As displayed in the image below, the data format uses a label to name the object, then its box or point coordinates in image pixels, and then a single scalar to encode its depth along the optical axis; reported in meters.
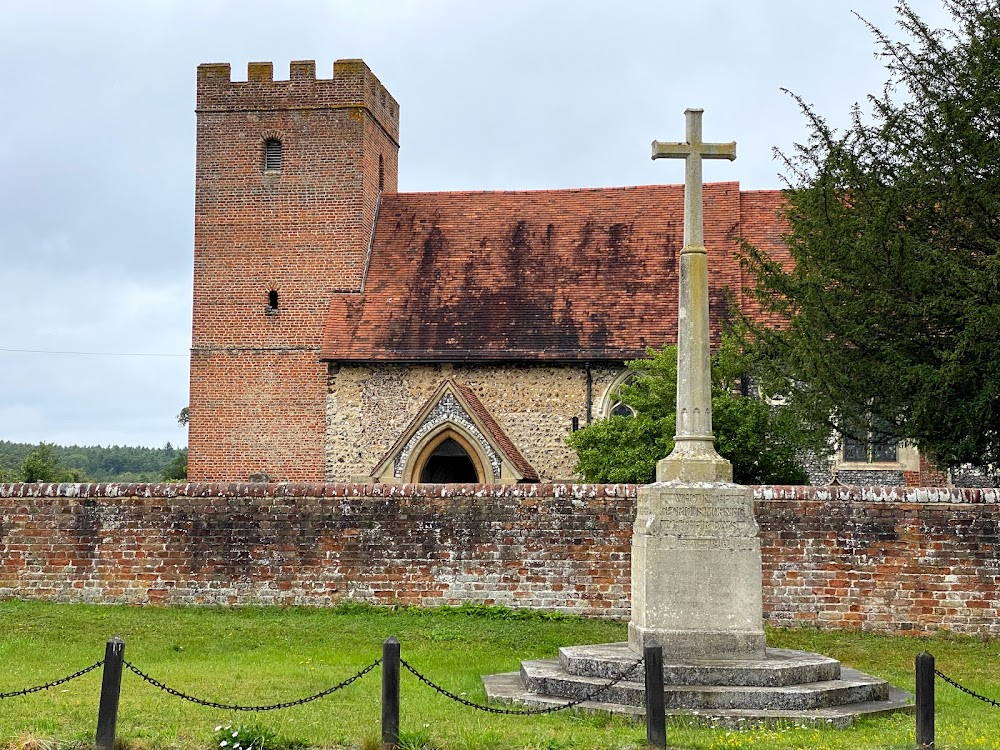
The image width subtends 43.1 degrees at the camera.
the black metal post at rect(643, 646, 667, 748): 9.13
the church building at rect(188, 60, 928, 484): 26.39
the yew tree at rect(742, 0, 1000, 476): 15.79
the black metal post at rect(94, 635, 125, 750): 8.95
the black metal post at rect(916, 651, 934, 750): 9.03
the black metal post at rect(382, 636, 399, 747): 9.12
